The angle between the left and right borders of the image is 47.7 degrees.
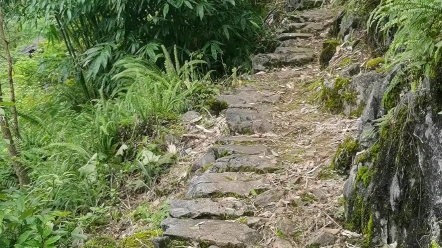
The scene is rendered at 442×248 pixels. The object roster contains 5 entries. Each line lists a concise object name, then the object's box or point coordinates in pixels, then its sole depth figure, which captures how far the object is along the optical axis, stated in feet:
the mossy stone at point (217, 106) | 15.76
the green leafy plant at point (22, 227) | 9.80
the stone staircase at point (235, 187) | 9.50
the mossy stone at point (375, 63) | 13.38
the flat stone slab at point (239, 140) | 13.08
